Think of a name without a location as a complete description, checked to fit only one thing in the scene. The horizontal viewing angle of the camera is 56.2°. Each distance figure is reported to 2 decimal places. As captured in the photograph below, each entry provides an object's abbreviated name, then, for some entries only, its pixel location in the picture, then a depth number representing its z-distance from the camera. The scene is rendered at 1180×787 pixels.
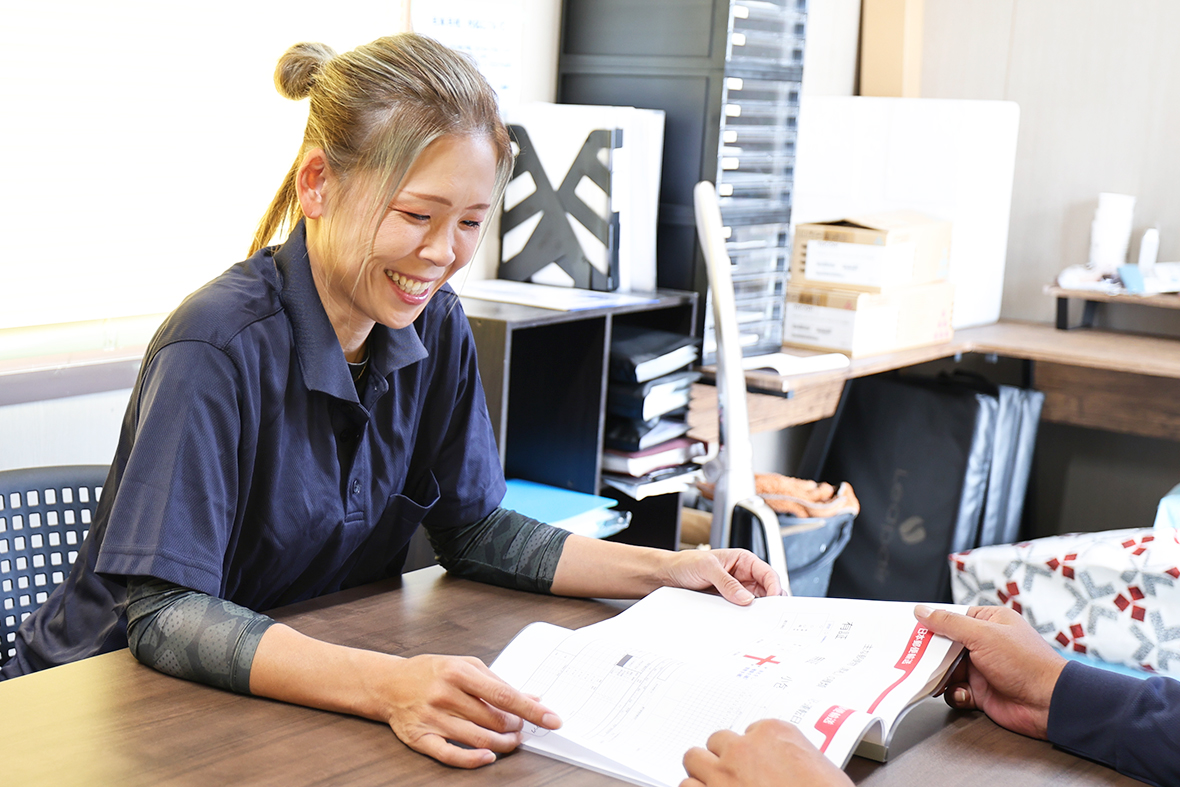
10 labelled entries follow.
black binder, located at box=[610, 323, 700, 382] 2.21
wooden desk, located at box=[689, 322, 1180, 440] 2.68
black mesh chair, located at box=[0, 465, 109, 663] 1.34
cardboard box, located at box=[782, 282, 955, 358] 2.68
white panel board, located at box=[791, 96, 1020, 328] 3.15
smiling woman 0.99
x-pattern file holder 2.23
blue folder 2.00
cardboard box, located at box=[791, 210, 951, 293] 2.70
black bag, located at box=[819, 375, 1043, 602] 3.06
